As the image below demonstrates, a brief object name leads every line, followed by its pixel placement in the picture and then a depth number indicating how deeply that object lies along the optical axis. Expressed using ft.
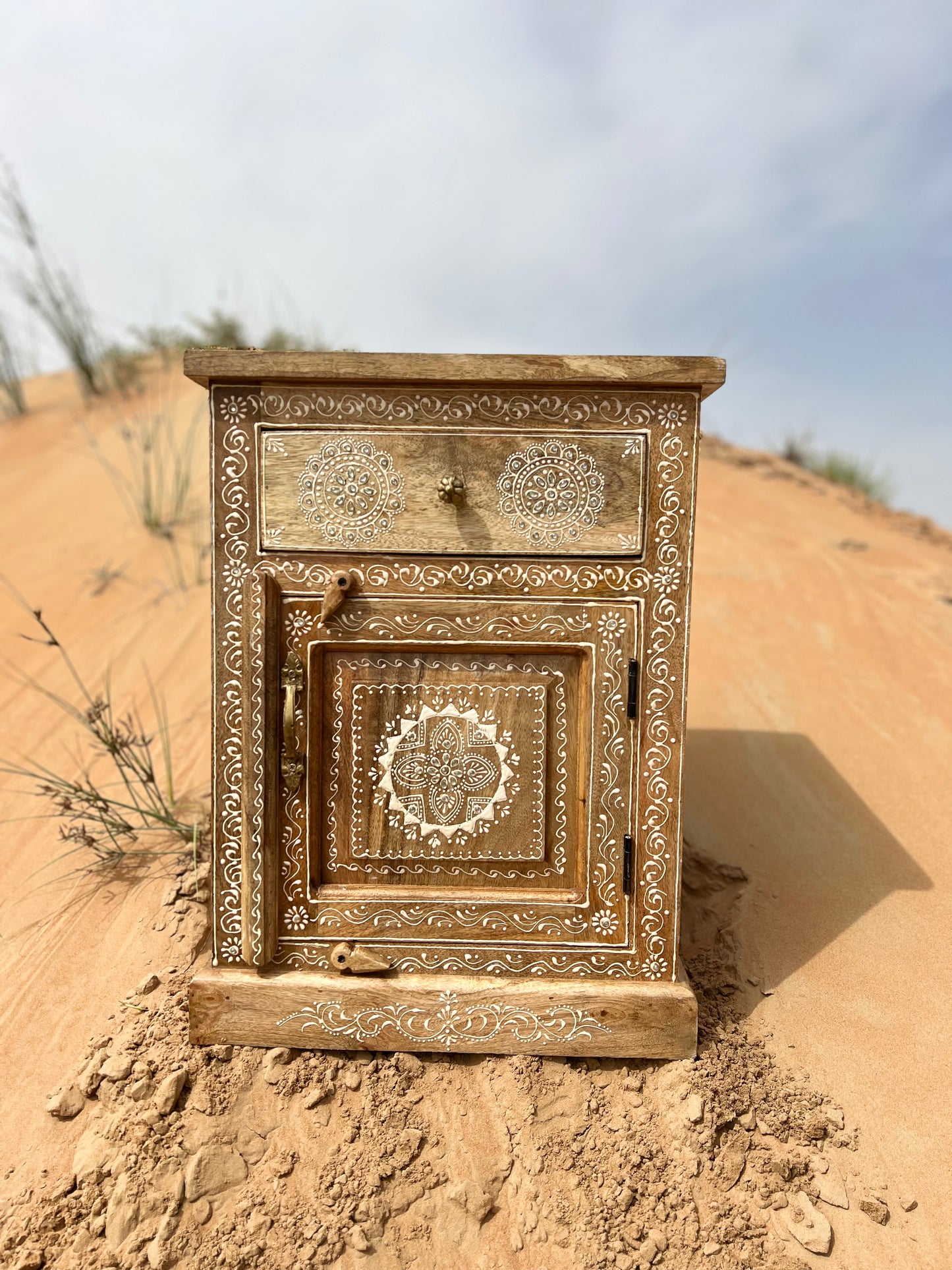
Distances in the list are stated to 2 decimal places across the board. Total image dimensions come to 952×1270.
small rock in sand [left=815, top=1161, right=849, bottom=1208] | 2.34
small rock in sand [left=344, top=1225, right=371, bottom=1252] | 2.27
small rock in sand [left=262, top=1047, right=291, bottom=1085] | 2.60
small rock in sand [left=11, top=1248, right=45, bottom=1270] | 2.21
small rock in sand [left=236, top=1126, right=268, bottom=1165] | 2.45
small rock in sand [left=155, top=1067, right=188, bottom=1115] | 2.50
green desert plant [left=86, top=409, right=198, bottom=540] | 6.30
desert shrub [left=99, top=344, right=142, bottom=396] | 19.65
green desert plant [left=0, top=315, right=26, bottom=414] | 19.87
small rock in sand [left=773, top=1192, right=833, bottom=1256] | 2.26
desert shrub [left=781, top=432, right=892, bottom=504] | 21.22
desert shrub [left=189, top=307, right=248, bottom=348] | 20.32
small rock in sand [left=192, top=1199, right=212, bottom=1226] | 2.32
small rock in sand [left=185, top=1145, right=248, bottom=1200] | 2.37
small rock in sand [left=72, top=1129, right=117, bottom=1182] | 2.39
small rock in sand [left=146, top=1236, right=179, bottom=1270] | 2.23
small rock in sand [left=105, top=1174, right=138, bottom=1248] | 2.28
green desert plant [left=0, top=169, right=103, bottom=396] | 18.20
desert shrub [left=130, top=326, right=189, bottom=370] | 20.98
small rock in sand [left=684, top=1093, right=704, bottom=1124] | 2.49
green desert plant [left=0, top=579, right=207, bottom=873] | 3.37
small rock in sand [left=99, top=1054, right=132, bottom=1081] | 2.57
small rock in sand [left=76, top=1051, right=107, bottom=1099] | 2.56
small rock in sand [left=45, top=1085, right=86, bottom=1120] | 2.52
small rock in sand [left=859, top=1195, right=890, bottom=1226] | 2.30
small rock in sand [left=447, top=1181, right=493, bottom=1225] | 2.34
